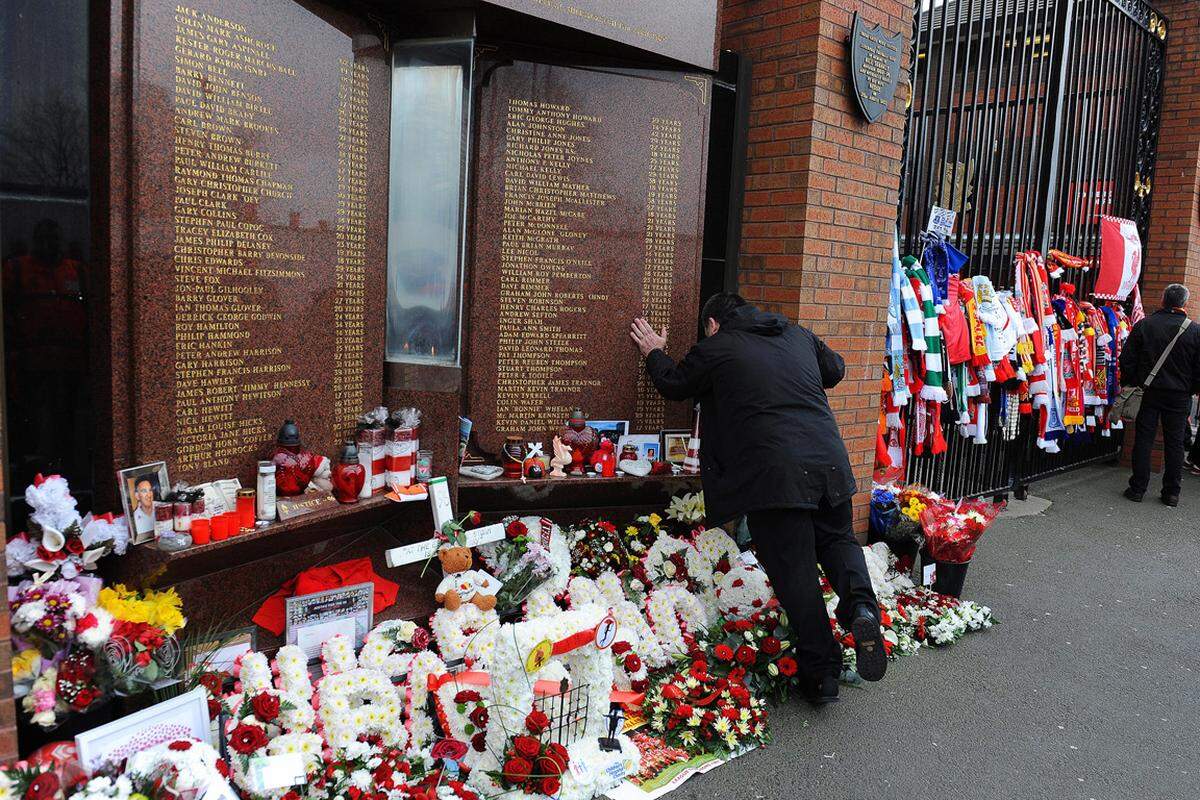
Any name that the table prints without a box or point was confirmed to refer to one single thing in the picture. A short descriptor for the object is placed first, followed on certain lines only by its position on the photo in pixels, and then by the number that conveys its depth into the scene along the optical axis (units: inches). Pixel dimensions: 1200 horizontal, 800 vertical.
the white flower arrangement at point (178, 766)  96.7
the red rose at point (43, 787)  89.0
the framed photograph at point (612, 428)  190.1
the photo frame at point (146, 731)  96.7
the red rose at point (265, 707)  111.3
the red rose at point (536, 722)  116.2
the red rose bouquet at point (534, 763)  114.2
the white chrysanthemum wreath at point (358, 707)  119.2
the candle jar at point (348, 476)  144.3
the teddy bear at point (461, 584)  152.8
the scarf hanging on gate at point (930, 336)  248.7
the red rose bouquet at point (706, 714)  138.6
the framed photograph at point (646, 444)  194.1
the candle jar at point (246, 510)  128.6
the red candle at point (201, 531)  121.0
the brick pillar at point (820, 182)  197.0
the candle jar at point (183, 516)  120.6
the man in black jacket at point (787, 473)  153.6
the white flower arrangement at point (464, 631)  136.3
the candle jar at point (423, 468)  159.9
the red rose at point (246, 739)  107.6
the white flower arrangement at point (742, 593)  173.3
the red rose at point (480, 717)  119.3
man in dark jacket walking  322.3
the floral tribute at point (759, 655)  155.6
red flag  363.3
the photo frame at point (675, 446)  198.2
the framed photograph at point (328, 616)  142.0
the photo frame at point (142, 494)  115.5
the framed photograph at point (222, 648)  123.6
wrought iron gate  273.0
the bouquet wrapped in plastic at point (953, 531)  202.2
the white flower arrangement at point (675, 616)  162.9
